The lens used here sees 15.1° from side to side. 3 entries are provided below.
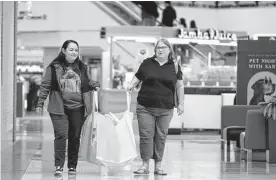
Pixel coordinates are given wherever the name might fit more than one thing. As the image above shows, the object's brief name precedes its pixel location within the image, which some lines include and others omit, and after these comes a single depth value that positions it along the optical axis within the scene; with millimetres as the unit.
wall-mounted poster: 17438
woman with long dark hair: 10150
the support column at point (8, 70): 14777
